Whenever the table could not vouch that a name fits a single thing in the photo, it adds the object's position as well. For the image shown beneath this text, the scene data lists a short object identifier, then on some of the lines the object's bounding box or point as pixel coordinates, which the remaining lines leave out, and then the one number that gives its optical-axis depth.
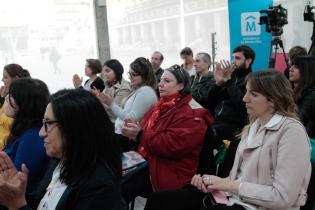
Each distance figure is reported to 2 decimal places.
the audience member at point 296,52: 3.87
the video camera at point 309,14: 4.51
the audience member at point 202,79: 3.72
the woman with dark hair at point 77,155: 1.11
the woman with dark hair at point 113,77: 3.62
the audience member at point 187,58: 5.02
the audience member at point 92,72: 4.18
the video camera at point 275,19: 4.32
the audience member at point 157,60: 5.00
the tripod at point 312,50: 4.20
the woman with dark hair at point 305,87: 2.46
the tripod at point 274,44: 4.32
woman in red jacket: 2.10
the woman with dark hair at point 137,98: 2.79
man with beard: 3.20
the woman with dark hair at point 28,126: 1.79
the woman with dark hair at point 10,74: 3.58
